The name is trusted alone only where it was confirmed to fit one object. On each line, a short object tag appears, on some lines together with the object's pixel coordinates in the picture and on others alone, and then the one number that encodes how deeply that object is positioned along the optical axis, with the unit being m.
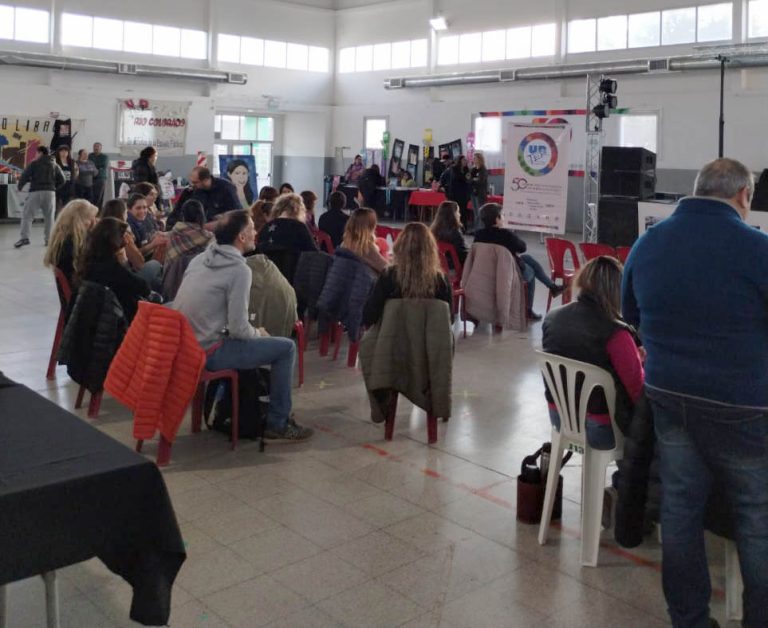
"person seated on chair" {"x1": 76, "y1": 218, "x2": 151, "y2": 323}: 4.59
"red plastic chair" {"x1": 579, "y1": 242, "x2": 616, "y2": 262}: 7.29
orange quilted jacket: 3.92
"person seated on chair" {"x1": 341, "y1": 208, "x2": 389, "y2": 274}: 5.86
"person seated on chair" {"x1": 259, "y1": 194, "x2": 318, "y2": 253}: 6.10
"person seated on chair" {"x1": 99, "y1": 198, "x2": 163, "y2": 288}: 5.59
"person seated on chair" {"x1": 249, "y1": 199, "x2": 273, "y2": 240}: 6.89
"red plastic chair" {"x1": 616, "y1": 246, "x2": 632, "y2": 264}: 7.29
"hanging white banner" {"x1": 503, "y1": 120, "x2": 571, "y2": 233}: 11.08
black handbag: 3.49
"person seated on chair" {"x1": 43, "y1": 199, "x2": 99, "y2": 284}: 5.14
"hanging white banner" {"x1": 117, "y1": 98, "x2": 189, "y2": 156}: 17.59
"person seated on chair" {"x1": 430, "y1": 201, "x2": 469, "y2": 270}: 7.26
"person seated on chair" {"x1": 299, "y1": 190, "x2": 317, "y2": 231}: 7.45
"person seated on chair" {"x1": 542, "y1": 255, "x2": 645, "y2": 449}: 3.10
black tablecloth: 1.84
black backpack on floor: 4.39
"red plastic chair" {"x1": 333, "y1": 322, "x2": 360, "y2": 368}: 6.04
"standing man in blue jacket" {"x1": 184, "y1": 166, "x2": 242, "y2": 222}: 7.83
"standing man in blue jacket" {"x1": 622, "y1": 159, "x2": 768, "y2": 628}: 2.32
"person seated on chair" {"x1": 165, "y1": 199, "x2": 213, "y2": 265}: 5.50
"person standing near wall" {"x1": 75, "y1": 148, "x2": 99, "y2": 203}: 15.46
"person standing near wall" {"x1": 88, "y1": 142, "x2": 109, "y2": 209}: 16.00
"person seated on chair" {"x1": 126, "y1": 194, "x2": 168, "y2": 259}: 6.47
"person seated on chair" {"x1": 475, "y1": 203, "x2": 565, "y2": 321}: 6.89
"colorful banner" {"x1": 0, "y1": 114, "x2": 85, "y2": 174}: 15.70
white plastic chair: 3.09
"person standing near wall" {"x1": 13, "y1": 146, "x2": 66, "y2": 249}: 12.15
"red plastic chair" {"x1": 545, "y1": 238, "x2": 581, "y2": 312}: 7.66
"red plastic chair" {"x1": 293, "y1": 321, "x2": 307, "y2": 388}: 5.49
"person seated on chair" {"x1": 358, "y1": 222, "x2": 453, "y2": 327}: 4.39
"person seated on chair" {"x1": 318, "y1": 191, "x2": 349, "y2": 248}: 7.51
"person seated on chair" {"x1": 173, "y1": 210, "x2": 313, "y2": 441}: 4.13
